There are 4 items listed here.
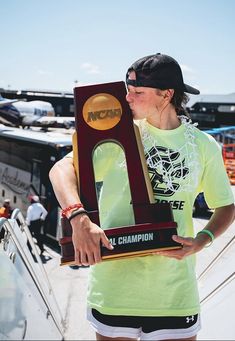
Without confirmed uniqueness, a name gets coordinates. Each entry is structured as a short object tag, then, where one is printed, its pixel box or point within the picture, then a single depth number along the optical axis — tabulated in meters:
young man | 1.37
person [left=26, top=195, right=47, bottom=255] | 8.55
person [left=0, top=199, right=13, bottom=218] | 8.33
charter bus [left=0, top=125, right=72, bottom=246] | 8.83
